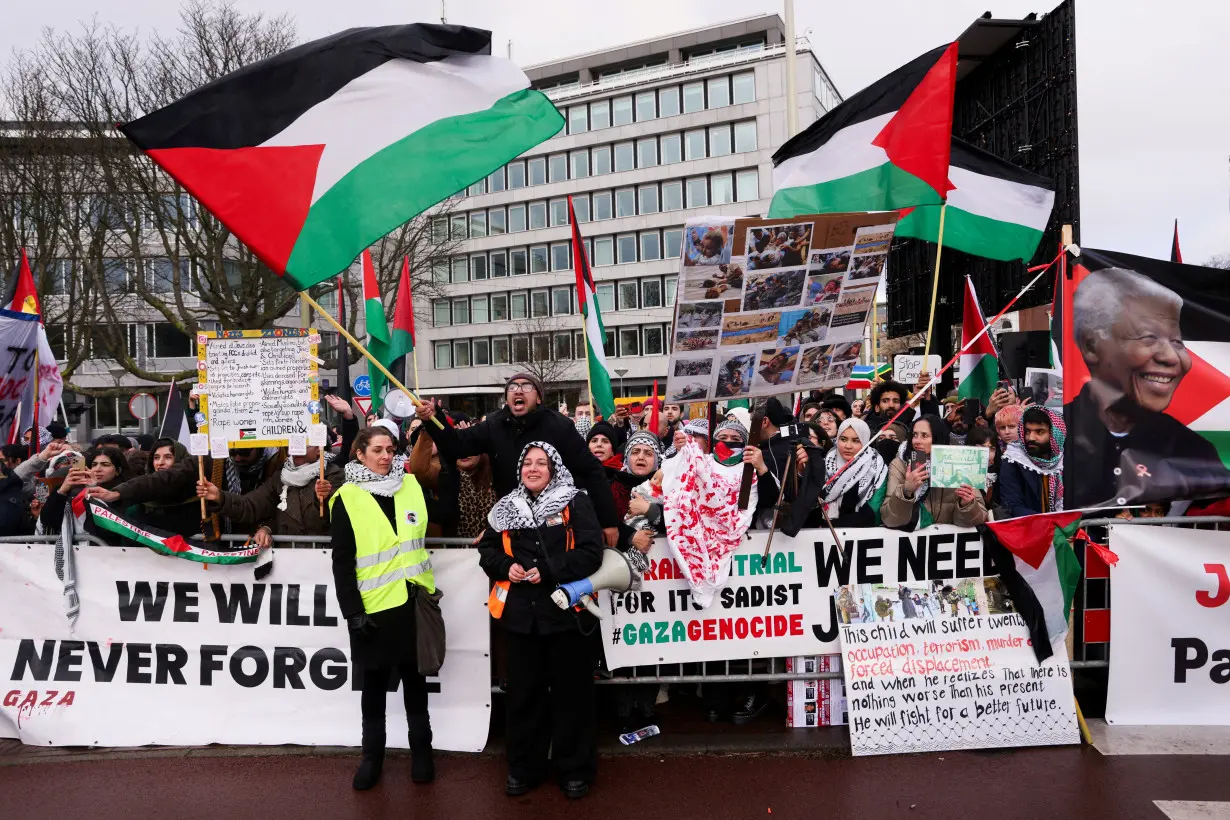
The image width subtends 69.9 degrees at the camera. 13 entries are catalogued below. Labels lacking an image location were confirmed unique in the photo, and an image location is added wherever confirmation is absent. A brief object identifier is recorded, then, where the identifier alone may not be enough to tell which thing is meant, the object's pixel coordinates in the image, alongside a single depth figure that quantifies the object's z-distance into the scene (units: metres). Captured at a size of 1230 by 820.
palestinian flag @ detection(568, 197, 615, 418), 7.66
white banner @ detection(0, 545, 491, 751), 5.31
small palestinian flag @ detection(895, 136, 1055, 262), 7.79
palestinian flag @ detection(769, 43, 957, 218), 6.47
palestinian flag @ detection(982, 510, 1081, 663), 5.20
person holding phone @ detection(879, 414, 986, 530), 5.27
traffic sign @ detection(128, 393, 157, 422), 24.58
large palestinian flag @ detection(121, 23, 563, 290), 4.73
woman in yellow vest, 4.61
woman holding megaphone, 4.57
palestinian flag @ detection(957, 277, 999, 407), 9.73
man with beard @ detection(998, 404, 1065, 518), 5.74
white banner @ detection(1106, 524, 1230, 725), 5.25
